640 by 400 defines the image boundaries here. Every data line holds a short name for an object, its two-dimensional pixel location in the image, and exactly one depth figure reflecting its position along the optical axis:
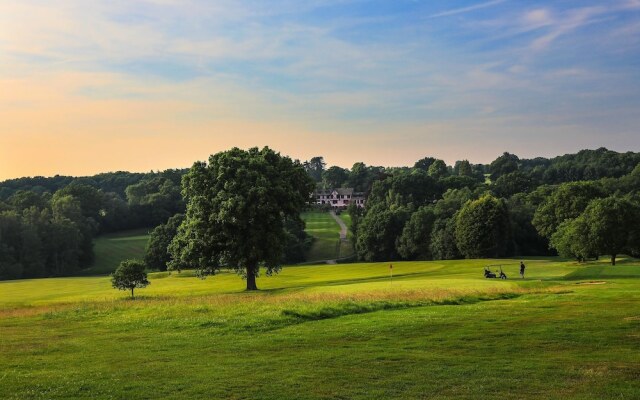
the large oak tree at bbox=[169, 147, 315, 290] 52.50
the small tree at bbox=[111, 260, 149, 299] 50.28
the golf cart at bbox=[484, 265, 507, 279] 51.88
